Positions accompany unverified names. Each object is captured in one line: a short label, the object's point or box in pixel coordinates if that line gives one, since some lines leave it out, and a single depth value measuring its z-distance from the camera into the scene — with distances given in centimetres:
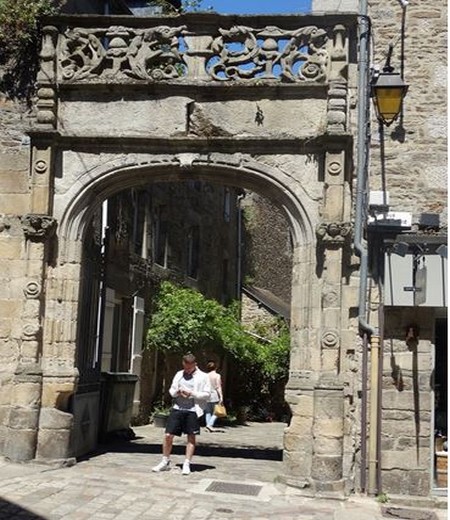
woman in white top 1329
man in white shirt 840
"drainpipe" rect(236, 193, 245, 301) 2236
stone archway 805
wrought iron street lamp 775
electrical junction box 802
